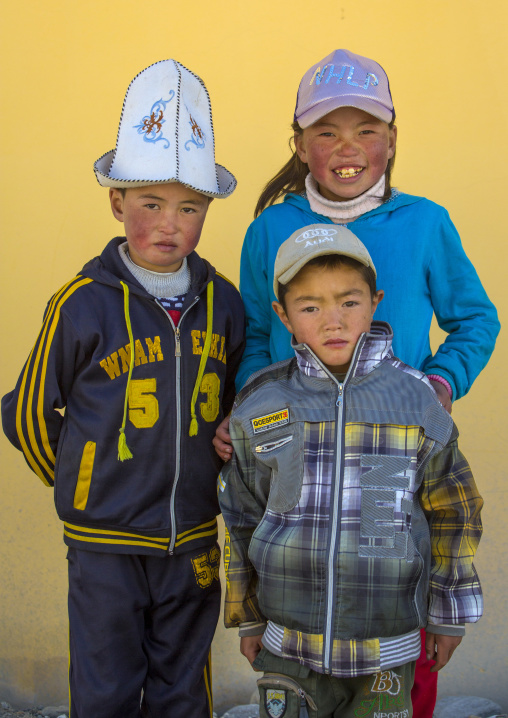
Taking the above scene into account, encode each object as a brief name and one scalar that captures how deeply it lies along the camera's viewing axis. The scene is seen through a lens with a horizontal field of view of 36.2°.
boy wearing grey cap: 1.61
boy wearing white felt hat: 1.89
